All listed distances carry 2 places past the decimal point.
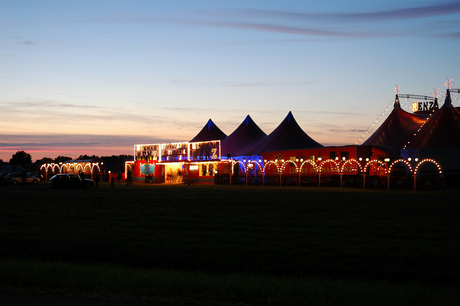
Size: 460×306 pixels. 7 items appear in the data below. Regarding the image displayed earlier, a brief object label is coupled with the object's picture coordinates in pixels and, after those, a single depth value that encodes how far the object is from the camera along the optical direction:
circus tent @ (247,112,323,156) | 52.50
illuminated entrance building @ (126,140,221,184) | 51.44
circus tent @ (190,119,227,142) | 66.50
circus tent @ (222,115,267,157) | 58.89
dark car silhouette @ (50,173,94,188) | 40.25
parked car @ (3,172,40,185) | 49.44
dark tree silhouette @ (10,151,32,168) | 141.62
